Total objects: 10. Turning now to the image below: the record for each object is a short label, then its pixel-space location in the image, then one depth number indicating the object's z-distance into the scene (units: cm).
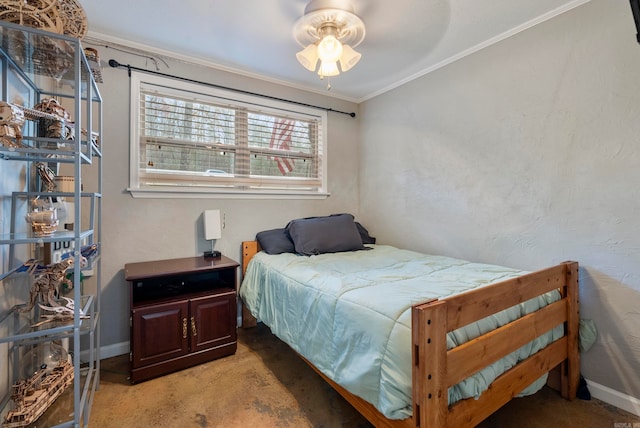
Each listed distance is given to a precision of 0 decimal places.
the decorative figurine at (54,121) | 132
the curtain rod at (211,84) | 216
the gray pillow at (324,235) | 257
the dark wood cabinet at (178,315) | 187
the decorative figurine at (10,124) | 108
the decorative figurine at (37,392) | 123
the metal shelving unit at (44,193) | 116
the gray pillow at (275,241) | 258
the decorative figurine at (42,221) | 124
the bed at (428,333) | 104
